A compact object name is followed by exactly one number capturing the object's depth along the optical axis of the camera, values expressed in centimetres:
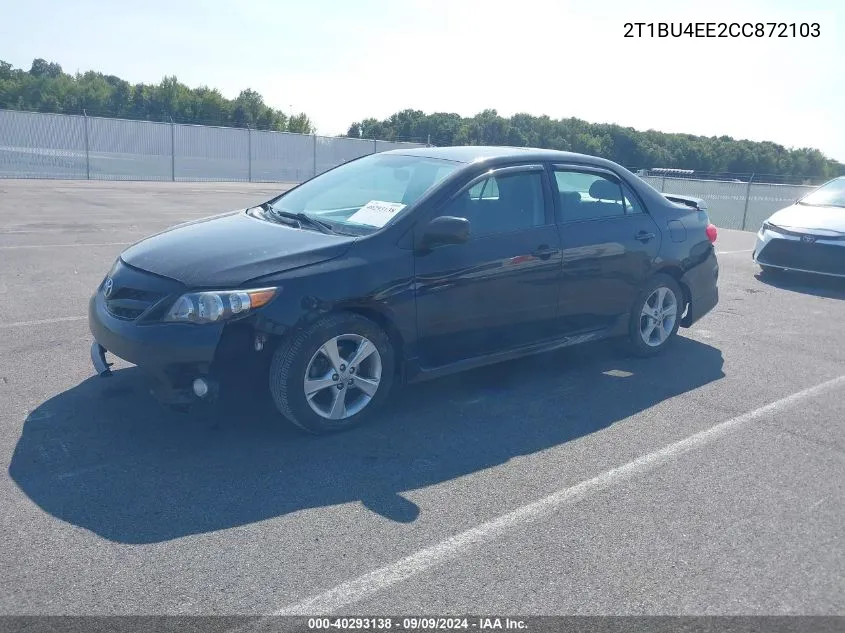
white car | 1063
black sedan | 449
